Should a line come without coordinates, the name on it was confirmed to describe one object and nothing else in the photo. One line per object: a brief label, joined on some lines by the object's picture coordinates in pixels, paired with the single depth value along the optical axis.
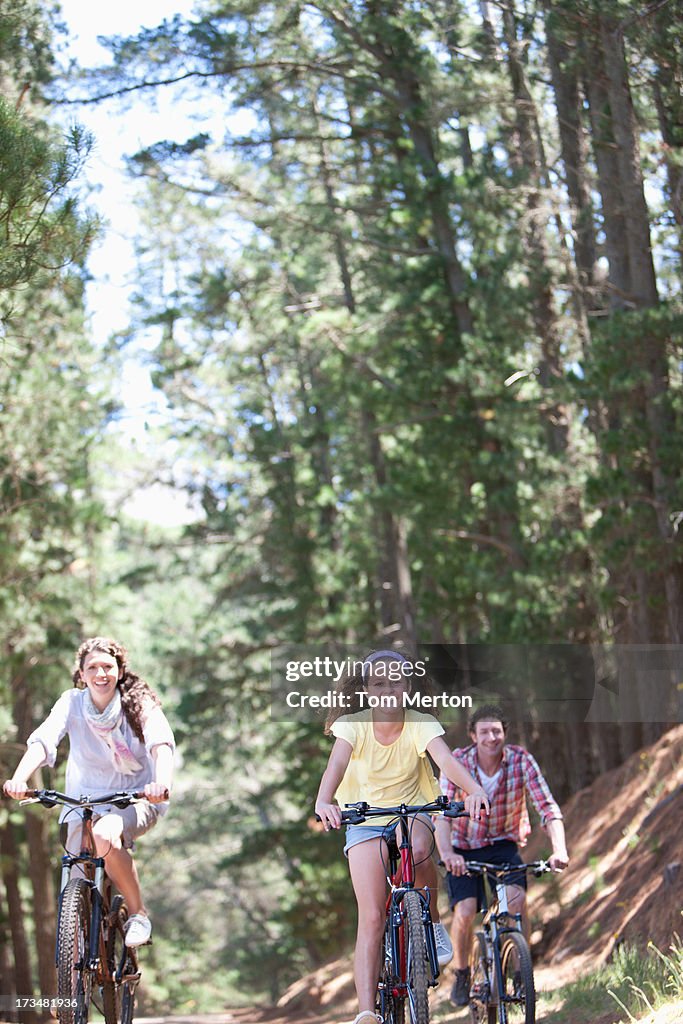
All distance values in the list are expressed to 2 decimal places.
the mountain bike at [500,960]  12.52
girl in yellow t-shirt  11.81
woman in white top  12.55
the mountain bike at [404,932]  10.63
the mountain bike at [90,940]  11.46
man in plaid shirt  13.86
